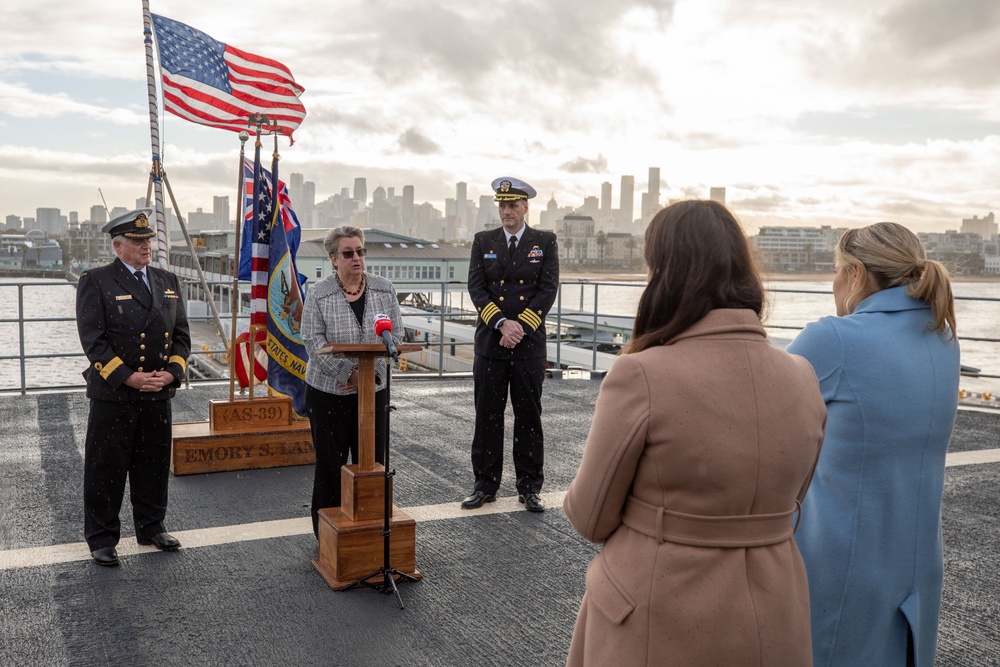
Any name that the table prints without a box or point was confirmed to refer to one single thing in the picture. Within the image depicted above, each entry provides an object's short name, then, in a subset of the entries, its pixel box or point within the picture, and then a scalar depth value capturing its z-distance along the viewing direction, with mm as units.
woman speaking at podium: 3781
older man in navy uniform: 3758
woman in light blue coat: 1778
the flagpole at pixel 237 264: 5492
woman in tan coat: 1330
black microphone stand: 3391
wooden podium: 3477
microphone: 3078
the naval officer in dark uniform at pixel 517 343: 4625
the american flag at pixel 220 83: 6031
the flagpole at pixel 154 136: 6184
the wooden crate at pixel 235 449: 5230
